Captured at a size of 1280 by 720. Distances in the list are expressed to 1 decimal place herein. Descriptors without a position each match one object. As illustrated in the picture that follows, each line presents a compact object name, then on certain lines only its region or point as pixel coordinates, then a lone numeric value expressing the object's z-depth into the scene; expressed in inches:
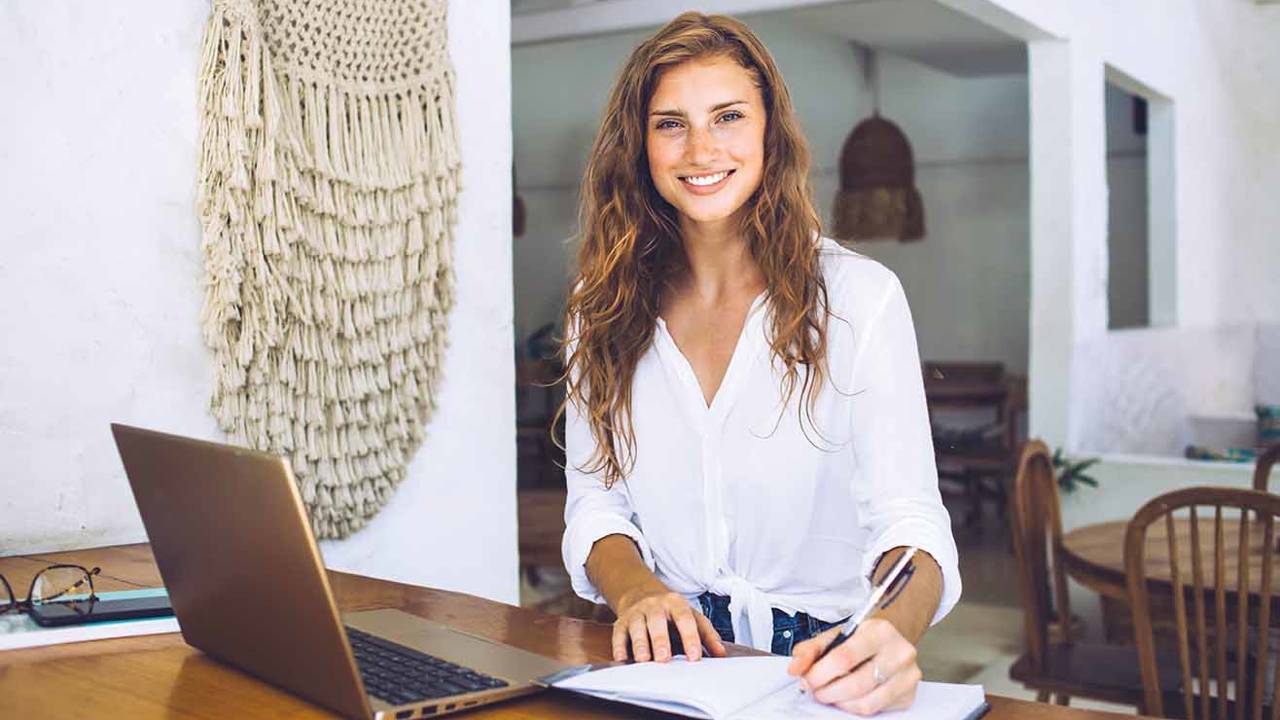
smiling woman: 62.1
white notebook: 43.4
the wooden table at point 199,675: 45.2
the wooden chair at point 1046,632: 119.6
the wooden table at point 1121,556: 117.9
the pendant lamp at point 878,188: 307.1
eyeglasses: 56.9
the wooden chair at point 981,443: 300.5
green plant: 196.2
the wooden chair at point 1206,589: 99.2
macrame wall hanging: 74.4
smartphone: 55.2
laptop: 41.5
